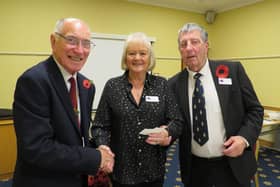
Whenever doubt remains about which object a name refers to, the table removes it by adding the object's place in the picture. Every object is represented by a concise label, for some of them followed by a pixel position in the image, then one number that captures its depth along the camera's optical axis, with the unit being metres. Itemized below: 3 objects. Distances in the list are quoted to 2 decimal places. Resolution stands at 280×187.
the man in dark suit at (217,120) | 1.65
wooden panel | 3.33
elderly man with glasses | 1.10
